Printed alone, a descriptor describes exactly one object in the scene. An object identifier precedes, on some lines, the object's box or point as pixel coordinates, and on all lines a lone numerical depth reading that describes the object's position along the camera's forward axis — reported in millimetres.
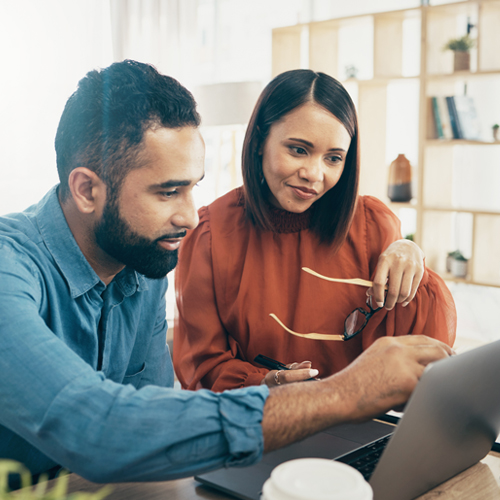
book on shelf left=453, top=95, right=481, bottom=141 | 3656
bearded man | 676
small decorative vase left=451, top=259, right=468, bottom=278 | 3779
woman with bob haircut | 1336
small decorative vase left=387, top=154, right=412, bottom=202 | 3867
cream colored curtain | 3684
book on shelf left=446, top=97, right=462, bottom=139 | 3641
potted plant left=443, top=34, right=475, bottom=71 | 3582
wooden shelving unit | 3570
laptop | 660
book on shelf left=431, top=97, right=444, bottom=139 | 3652
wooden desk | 792
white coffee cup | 517
